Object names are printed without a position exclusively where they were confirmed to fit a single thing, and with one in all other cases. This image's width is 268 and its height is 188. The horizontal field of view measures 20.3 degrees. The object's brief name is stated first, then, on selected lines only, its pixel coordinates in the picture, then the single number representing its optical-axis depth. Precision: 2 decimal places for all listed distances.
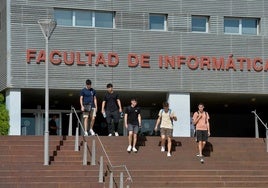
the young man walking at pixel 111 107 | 25.20
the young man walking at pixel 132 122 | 23.81
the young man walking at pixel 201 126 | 24.33
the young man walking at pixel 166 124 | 24.06
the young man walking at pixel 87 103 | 25.06
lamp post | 21.39
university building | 29.34
